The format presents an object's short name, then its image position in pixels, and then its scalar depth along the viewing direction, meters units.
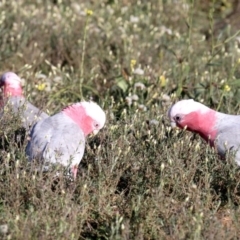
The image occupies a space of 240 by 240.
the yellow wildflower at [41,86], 13.21
